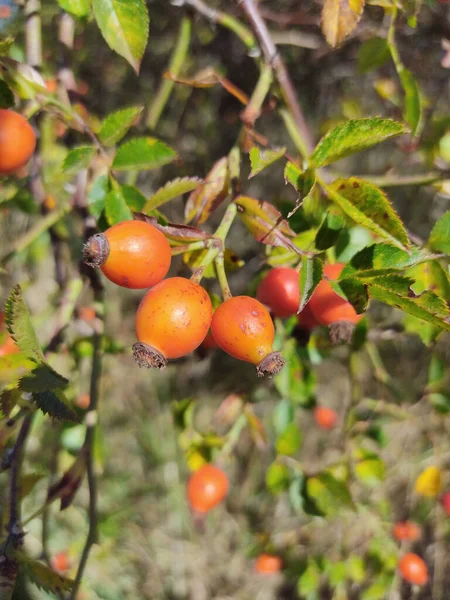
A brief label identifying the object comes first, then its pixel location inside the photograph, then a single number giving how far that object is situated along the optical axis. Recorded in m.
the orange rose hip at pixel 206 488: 0.32
